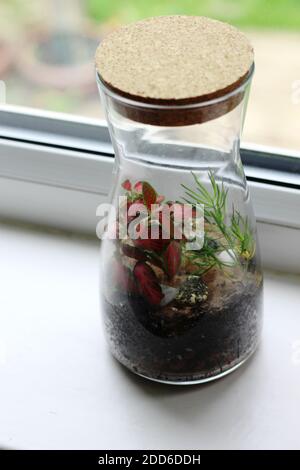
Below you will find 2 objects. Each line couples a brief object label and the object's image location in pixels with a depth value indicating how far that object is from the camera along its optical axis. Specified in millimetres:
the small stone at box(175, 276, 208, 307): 614
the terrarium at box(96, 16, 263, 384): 567
